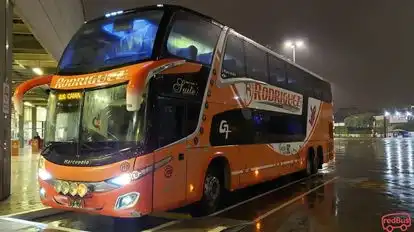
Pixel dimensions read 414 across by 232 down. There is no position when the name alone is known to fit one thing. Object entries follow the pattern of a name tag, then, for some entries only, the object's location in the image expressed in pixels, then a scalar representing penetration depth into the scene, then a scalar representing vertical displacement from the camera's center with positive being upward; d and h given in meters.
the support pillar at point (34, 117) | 47.56 +1.93
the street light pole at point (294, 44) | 28.62 +5.88
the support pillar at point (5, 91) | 10.89 +1.08
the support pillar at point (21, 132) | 36.58 +0.18
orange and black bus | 7.40 +0.35
